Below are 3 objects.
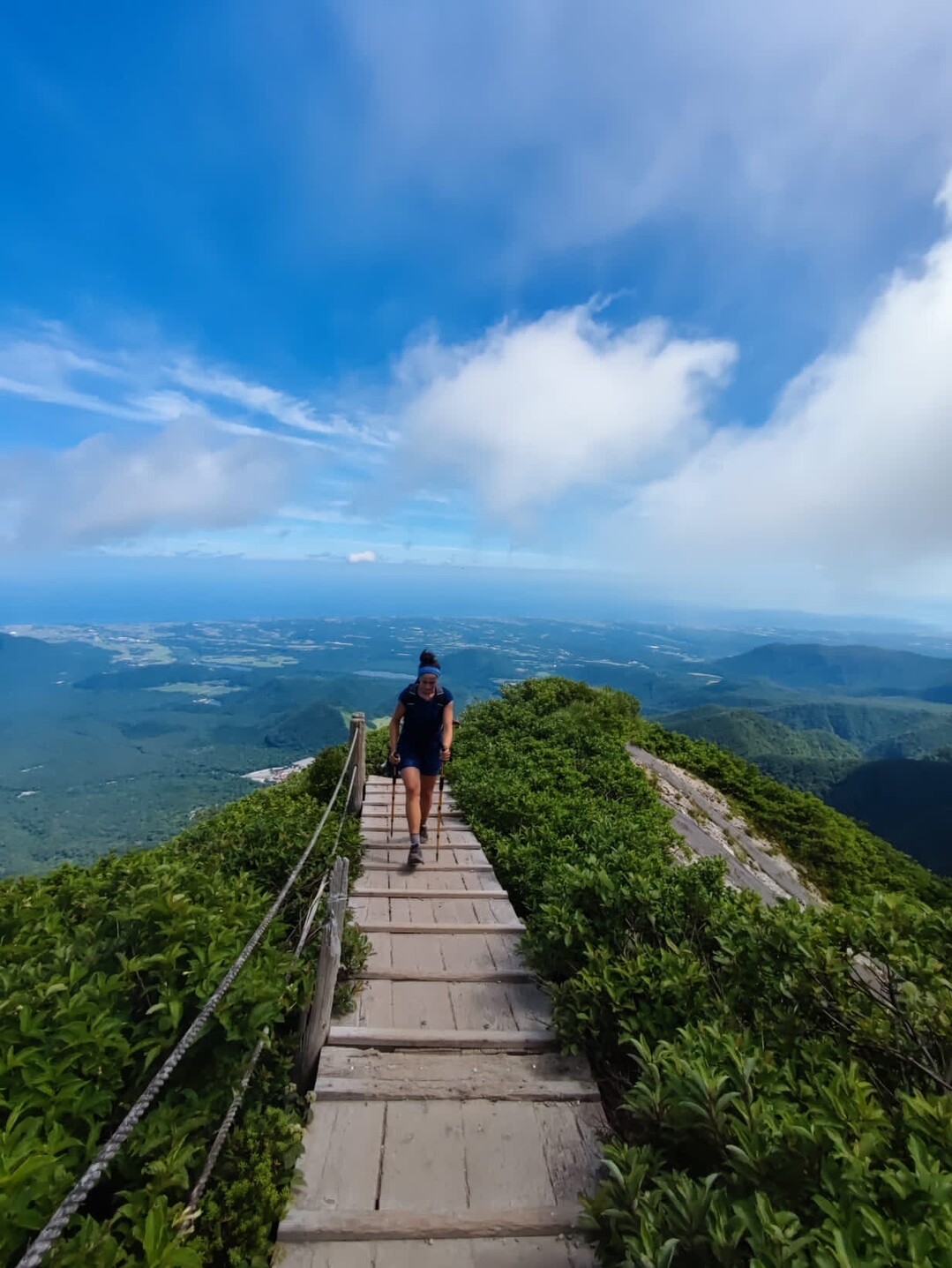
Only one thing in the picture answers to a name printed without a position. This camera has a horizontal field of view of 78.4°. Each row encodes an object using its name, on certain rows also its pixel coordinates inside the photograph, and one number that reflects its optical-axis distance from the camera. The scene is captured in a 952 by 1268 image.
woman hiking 7.21
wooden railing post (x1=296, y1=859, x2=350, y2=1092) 3.82
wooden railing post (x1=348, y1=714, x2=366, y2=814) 8.85
